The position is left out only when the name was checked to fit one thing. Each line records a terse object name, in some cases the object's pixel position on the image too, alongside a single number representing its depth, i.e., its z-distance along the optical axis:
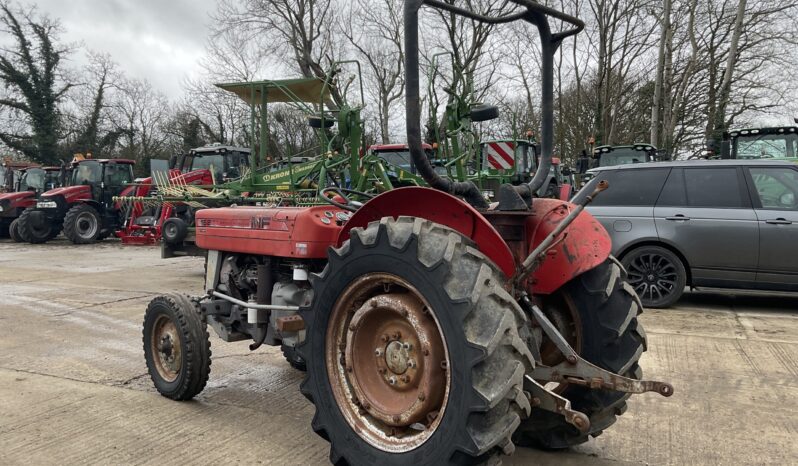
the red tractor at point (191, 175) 15.96
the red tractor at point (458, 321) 2.04
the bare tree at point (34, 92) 31.83
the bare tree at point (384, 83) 27.12
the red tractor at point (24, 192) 18.83
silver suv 6.63
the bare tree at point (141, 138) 39.28
